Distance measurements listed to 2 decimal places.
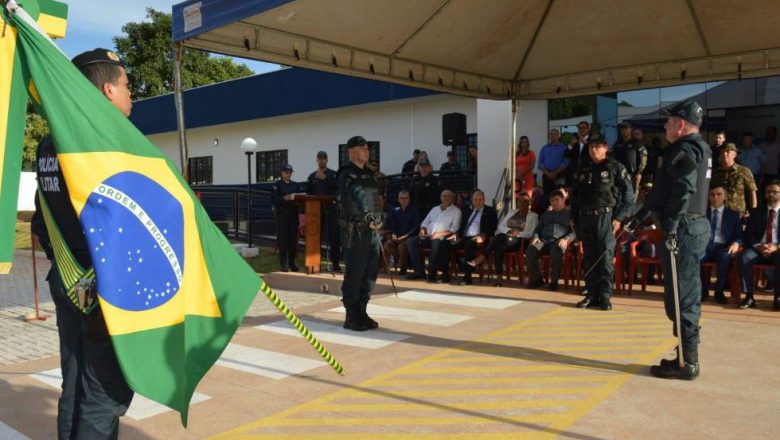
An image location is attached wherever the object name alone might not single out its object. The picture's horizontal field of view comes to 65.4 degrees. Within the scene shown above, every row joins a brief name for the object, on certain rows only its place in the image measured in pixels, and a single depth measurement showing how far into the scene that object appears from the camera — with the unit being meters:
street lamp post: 16.14
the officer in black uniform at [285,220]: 10.97
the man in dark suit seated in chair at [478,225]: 9.38
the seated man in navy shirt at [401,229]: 10.29
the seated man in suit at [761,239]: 6.91
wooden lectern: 10.14
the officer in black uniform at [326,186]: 10.87
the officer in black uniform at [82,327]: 2.38
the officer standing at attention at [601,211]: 6.91
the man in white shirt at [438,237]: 9.41
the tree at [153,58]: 37.88
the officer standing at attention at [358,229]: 6.13
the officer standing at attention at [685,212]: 4.37
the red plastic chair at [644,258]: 7.87
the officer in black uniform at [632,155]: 9.70
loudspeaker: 12.66
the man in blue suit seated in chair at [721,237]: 7.16
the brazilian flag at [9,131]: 2.32
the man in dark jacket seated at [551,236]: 8.32
